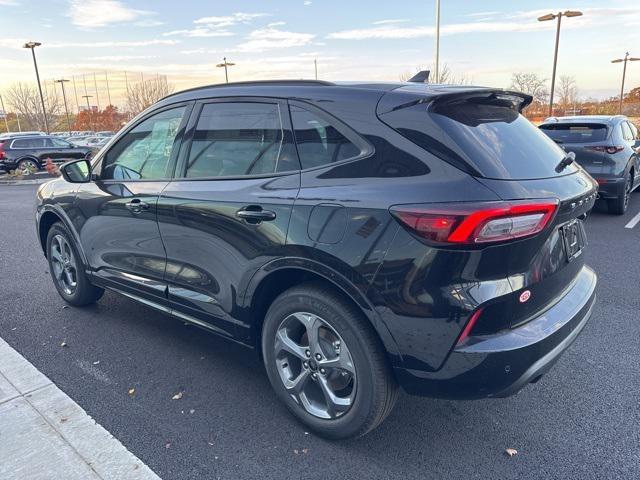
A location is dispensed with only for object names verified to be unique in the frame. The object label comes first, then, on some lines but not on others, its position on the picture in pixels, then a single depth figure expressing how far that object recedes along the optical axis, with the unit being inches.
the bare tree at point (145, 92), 2219.5
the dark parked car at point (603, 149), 304.5
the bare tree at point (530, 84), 1526.1
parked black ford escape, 81.7
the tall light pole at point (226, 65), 1664.6
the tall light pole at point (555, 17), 932.6
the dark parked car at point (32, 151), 802.2
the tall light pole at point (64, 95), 2207.1
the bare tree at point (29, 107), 2368.4
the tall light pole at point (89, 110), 2825.8
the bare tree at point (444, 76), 1289.4
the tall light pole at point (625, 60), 1563.7
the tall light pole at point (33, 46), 1387.8
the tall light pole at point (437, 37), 821.2
